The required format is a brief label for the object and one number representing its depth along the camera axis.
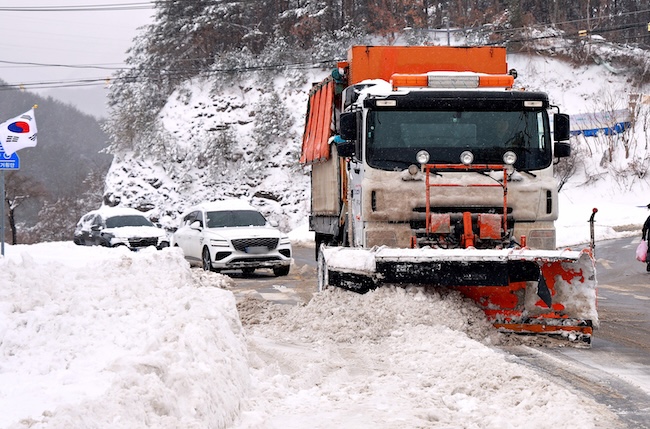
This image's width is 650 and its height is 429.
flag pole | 17.84
